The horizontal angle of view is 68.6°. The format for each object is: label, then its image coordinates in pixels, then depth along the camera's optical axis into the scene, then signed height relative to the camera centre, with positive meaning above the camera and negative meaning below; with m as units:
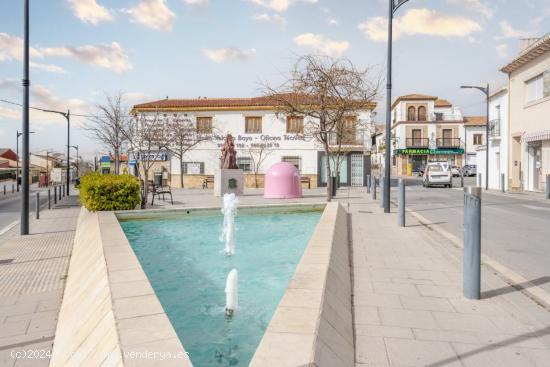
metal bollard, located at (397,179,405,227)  9.63 -0.57
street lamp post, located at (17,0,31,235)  9.47 +1.27
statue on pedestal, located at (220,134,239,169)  21.98 +1.51
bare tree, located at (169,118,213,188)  31.00 +3.63
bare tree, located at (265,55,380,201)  17.14 +4.10
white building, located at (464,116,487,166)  58.50 +6.91
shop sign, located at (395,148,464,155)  55.56 +4.53
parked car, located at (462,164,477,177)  49.25 +1.60
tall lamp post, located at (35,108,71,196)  30.69 +5.10
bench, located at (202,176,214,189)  31.08 +0.12
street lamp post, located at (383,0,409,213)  12.24 +2.25
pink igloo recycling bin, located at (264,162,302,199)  19.33 +0.00
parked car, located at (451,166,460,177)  47.79 +1.54
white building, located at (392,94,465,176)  55.72 +6.78
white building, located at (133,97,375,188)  31.31 +3.12
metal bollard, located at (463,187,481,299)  4.40 -0.68
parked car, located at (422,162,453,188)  28.23 +0.48
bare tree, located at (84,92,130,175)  29.13 +4.63
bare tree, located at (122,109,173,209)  29.66 +3.73
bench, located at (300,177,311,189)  30.17 +0.16
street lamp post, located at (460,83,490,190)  25.72 +5.95
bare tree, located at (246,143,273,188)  31.92 +2.30
